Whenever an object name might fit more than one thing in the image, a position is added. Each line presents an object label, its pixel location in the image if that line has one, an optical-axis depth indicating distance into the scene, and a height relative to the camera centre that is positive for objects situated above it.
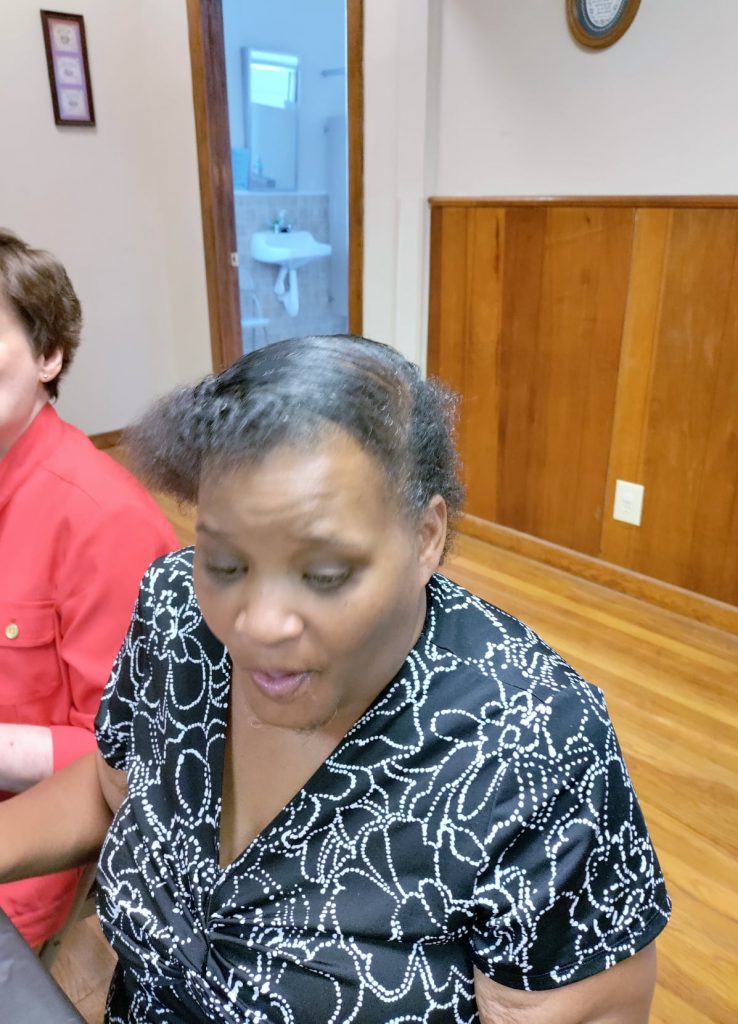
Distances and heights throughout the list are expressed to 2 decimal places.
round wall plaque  2.27 +0.46
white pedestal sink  5.32 -0.38
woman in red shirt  0.99 -0.43
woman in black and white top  0.57 -0.44
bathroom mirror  5.12 +0.46
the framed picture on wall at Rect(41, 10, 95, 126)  3.56 +0.53
